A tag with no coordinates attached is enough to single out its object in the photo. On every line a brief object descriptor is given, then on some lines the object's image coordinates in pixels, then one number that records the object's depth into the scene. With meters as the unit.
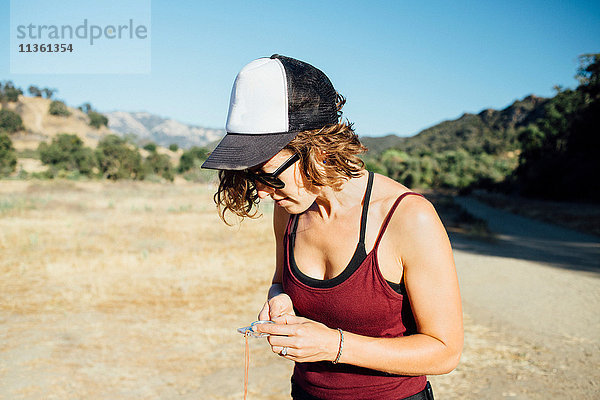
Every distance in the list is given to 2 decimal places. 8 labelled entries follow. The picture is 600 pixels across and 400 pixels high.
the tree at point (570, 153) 22.16
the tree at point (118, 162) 43.09
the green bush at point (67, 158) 43.00
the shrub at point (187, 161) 56.10
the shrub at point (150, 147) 75.57
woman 1.14
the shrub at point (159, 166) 48.53
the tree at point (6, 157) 39.31
